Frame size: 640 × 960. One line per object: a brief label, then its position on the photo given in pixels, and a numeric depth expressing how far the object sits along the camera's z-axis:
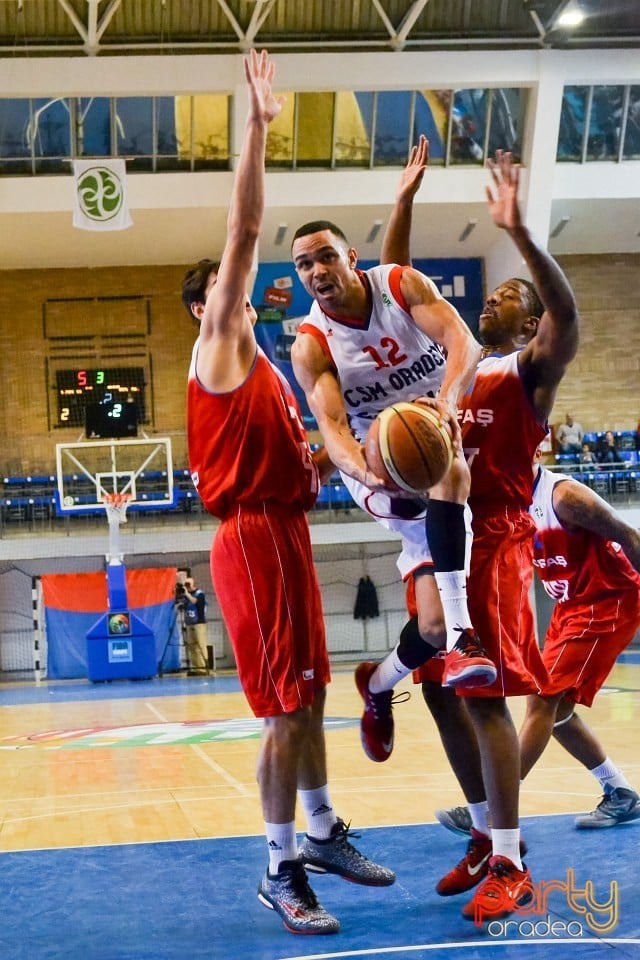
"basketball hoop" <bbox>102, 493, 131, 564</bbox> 21.02
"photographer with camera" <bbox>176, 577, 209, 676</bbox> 22.55
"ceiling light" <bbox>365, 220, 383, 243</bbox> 24.48
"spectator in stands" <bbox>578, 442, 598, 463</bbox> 24.52
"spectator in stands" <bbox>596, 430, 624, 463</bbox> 24.41
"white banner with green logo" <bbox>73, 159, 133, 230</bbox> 21.88
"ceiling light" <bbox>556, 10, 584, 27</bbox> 22.28
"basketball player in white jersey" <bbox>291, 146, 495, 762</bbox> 4.09
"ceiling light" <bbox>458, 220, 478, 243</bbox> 25.17
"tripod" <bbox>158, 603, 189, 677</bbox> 23.61
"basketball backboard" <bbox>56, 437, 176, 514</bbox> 22.06
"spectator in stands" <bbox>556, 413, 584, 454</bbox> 25.17
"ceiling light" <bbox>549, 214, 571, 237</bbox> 25.20
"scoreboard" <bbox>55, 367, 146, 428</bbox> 26.03
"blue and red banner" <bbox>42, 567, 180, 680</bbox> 23.53
